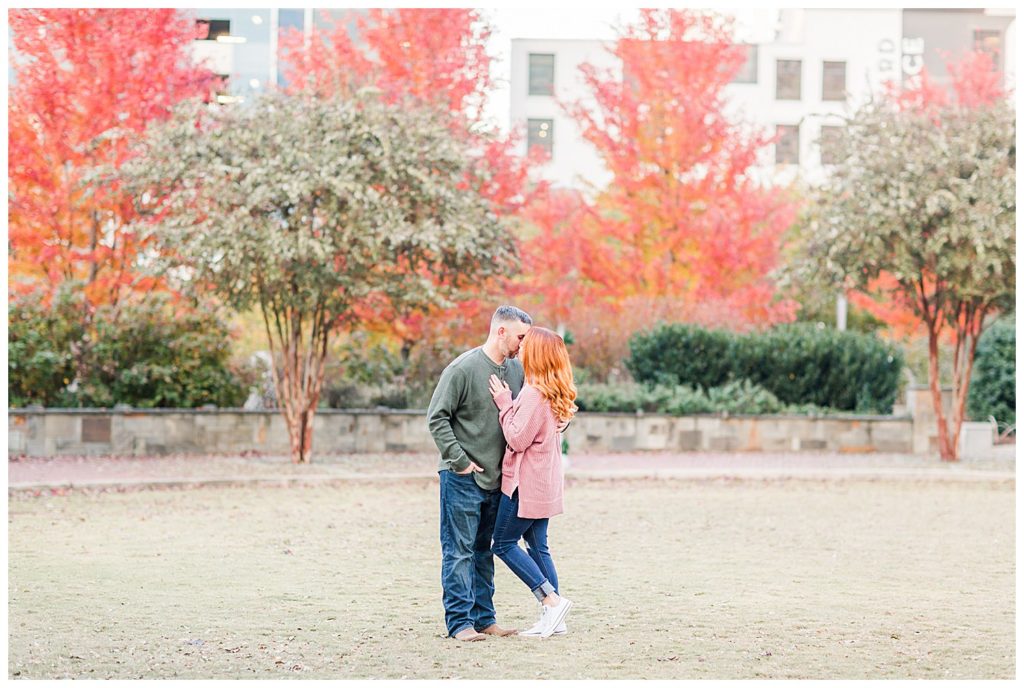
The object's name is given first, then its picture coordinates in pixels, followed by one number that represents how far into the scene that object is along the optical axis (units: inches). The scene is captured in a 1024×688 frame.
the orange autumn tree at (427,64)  936.3
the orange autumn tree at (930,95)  1160.2
